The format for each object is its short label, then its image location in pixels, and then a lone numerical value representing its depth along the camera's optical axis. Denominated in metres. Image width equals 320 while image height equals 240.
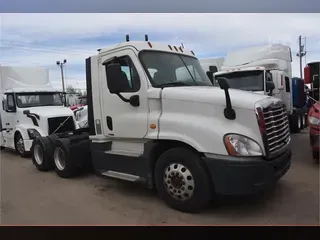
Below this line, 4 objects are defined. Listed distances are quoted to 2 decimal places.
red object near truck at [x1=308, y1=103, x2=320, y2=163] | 4.64
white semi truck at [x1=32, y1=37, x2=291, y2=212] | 3.02
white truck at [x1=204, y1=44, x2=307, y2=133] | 7.01
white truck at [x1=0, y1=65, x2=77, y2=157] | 6.58
